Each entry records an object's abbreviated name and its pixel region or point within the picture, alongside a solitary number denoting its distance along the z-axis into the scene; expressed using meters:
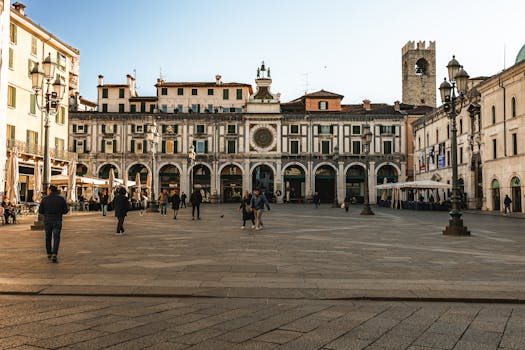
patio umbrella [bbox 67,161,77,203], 30.33
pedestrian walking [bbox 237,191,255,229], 19.35
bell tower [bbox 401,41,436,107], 87.12
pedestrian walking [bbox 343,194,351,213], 36.67
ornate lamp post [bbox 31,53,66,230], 17.98
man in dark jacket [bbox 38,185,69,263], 10.45
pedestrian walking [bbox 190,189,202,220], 25.53
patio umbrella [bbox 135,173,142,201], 42.69
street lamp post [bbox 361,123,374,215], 31.65
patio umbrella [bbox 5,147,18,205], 23.08
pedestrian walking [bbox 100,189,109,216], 29.62
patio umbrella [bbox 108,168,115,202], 35.50
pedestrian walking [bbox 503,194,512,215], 33.19
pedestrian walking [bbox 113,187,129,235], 17.01
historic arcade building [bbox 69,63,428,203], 63.94
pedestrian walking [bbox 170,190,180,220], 26.67
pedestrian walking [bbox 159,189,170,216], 30.38
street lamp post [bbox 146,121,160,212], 32.91
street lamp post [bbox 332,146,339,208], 45.76
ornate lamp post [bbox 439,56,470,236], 17.20
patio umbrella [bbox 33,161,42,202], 27.49
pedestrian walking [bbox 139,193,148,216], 40.22
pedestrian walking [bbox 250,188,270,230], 18.80
